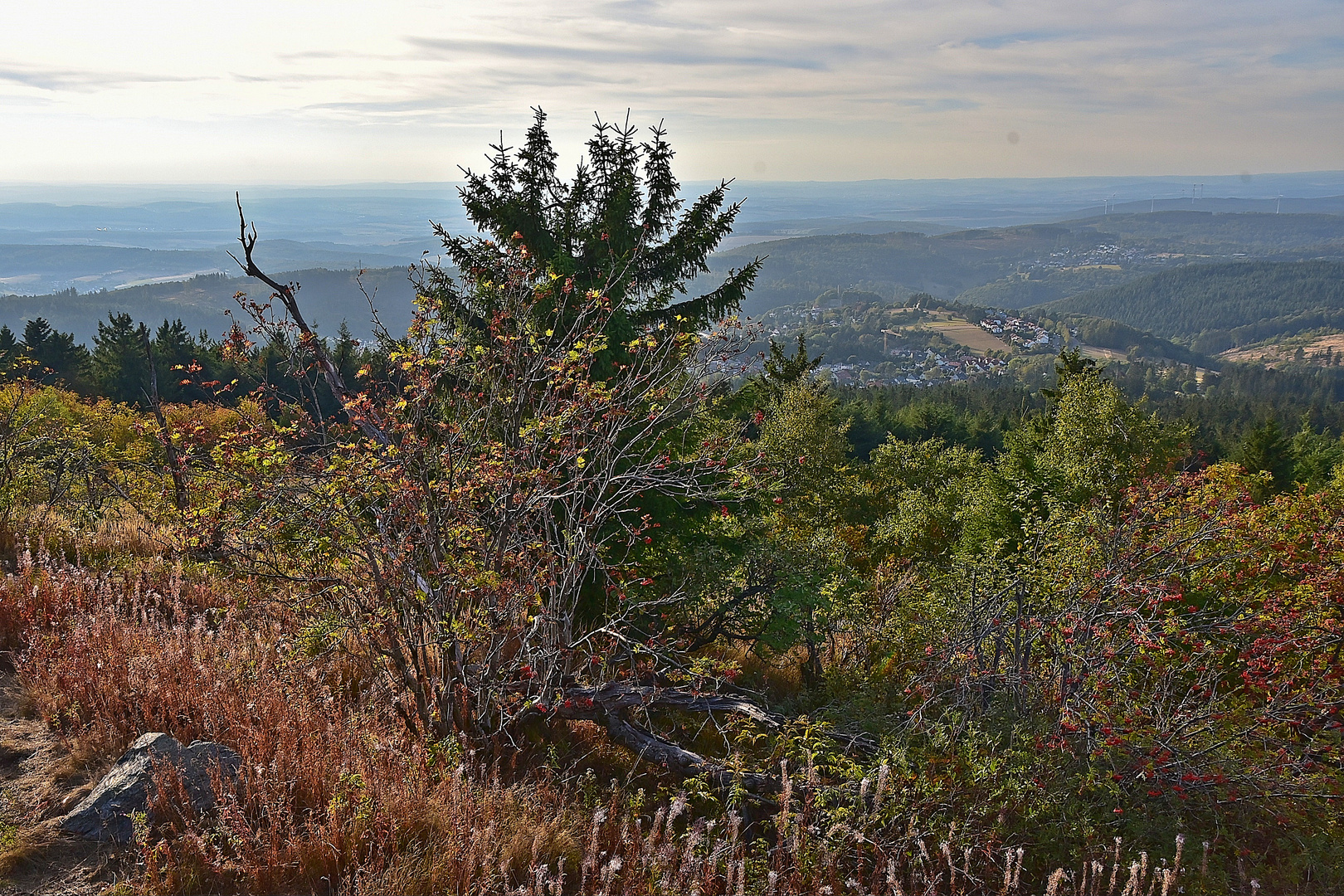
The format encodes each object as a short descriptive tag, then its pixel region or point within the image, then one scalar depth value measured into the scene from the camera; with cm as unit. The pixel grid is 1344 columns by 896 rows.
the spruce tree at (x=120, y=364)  4053
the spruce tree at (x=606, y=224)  1118
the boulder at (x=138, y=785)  330
